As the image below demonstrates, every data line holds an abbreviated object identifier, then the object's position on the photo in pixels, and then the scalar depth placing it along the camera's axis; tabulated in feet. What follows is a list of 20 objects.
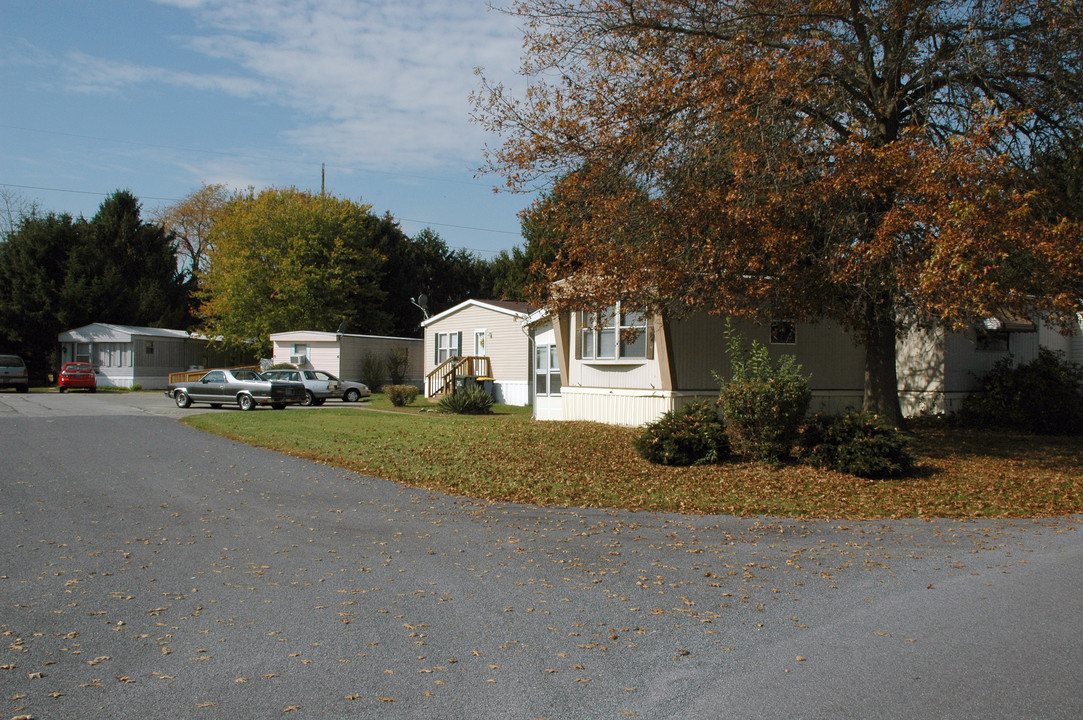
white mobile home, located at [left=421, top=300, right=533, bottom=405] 95.20
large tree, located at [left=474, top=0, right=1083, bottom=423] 37.09
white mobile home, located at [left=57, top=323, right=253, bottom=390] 137.90
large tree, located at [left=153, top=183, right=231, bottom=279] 187.52
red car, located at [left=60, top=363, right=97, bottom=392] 121.29
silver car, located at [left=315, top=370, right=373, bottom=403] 104.32
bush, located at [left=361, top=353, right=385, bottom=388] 121.08
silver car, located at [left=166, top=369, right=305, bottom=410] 87.76
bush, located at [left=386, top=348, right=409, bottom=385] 124.88
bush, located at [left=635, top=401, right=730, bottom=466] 43.65
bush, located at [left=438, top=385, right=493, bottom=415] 79.05
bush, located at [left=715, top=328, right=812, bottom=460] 42.57
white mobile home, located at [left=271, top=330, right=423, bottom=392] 118.21
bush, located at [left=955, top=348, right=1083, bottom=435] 64.95
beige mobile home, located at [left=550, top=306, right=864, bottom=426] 59.36
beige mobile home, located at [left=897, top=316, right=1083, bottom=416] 69.51
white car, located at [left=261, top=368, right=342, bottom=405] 99.30
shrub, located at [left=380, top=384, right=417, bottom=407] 89.81
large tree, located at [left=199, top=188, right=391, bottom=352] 138.92
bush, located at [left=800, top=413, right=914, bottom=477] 39.96
